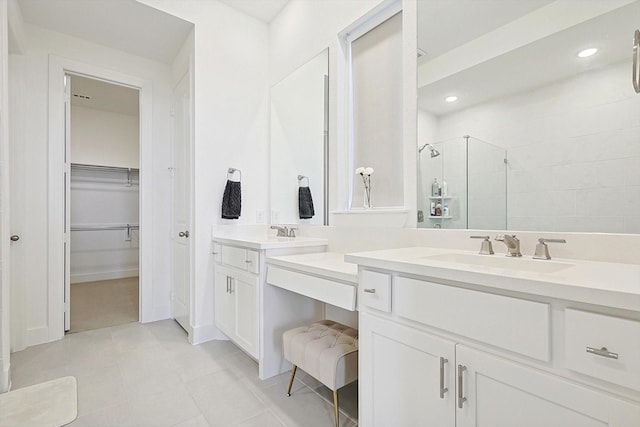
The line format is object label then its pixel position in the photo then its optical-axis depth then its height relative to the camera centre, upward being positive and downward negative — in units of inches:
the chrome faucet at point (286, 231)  100.9 -5.5
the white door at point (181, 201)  111.3 +5.1
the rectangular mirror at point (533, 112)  44.8 +17.7
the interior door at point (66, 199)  110.6 +5.5
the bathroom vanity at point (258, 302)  78.7 -23.4
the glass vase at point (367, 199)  81.7 +4.1
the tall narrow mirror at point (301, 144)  95.0 +23.2
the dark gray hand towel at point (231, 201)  105.0 +4.6
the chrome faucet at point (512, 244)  50.1 -4.8
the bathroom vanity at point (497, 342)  27.9 -14.0
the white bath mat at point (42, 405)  62.4 -41.2
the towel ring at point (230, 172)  108.3 +14.7
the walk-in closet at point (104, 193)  180.7 +13.6
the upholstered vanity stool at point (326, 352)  59.6 -27.7
